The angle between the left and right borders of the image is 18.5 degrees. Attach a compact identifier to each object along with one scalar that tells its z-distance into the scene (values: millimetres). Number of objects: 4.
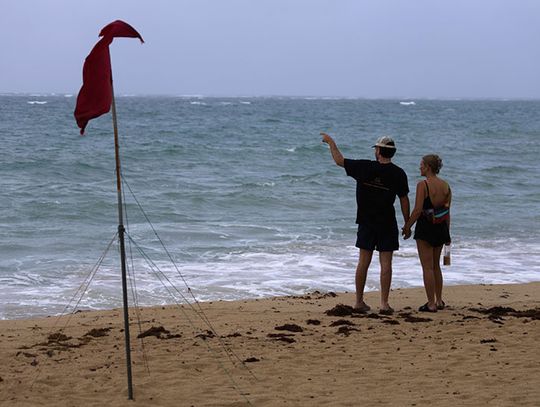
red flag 9192
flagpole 9148
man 13818
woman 14276
